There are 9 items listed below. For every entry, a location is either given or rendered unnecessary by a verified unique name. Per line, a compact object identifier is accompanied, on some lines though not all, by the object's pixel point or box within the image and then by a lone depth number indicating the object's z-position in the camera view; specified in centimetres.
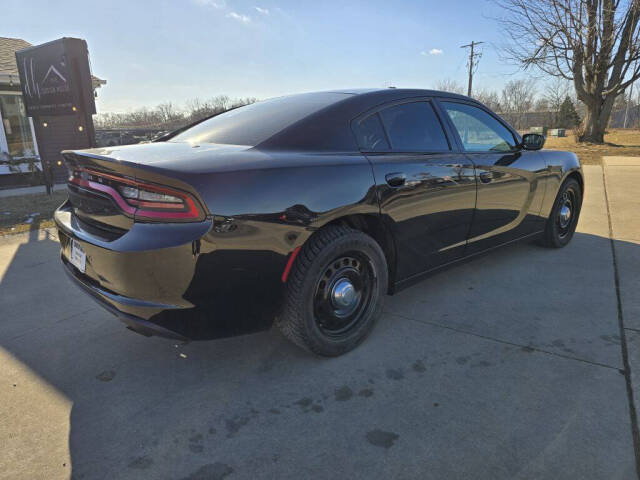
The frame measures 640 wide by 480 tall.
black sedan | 189
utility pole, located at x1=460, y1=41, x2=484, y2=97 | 4222
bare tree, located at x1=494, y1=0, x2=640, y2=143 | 1741
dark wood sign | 780
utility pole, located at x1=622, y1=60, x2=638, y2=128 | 6026
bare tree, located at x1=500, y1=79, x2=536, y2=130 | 6324
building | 1141
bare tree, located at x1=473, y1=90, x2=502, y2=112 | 5802
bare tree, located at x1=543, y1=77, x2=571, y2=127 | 4981
